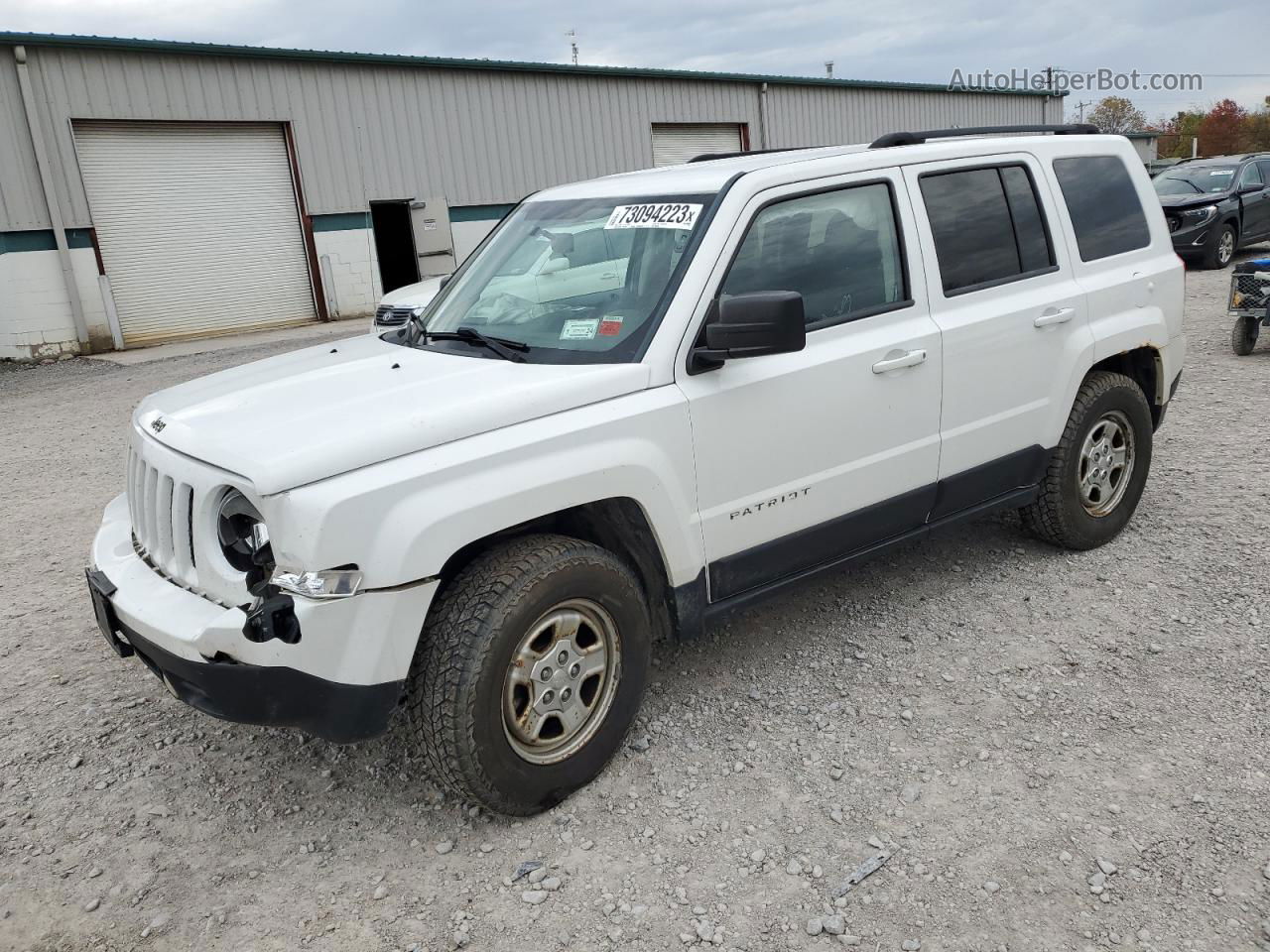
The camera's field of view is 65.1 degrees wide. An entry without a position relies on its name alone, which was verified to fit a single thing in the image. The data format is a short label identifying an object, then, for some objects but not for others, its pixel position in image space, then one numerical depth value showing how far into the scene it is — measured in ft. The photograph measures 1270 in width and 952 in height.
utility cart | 29.76
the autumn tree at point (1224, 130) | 217.97
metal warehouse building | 49.90
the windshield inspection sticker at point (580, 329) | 11.25
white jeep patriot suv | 9.09
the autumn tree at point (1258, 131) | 207.31
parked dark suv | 50.93
